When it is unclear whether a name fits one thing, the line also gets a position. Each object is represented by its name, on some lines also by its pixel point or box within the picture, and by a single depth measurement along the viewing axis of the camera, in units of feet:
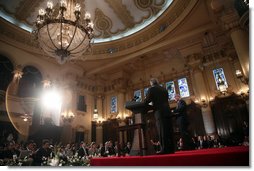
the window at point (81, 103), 43.57
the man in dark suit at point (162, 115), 10.51
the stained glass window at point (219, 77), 32.30
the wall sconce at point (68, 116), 38.02
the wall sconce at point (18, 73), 32.92
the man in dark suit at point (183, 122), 15.14
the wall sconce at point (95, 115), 44.45
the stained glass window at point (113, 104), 46.44
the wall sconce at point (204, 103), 33.00
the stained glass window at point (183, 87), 37.68
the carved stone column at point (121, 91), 44.07
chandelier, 17.62
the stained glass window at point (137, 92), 44.83
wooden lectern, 11.00
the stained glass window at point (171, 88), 39.43
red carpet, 5.81
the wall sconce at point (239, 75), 26.97
